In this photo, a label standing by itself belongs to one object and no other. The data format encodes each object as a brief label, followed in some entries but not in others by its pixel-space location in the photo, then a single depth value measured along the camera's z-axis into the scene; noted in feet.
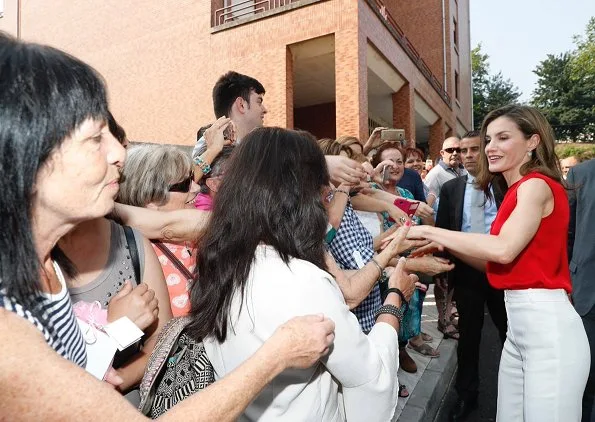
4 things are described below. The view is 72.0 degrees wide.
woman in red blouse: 6.80
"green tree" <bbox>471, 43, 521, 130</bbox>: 171.94
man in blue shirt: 11.66
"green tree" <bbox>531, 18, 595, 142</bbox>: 133.39
